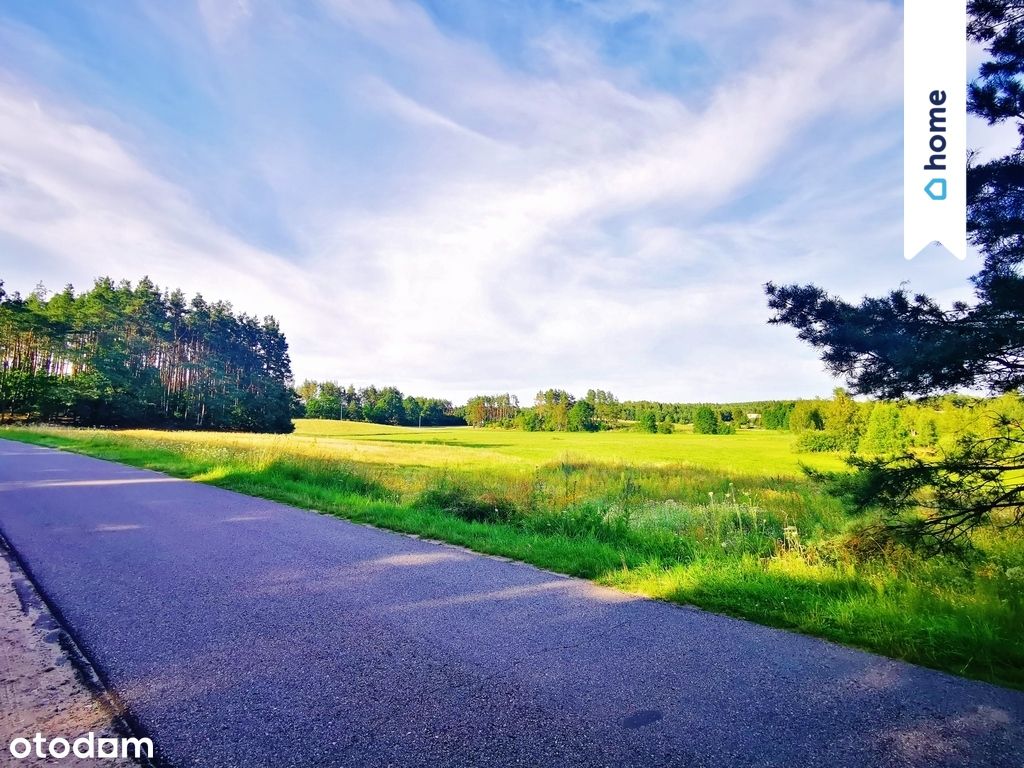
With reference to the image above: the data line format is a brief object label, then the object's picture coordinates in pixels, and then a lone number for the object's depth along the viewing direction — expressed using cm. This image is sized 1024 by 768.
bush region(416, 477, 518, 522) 803
